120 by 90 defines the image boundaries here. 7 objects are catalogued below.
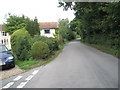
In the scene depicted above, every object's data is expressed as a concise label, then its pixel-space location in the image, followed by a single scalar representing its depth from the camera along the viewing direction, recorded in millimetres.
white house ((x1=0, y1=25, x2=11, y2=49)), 23453
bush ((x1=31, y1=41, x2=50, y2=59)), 8368
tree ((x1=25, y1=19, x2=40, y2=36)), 17047
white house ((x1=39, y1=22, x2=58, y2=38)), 32688
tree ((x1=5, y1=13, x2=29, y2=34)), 36919
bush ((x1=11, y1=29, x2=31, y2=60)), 8930
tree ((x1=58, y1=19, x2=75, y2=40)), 40484
